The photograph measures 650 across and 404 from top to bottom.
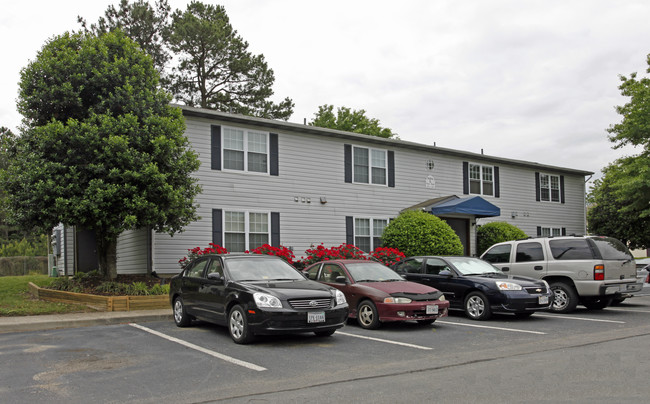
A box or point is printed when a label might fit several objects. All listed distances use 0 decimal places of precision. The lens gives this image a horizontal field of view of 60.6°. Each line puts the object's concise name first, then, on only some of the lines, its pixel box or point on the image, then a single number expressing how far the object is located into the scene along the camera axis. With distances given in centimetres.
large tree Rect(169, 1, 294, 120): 3472
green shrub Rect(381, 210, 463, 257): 1921
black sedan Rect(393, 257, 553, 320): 1143
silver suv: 1253
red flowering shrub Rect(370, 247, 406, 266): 1781
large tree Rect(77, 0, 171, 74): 3394
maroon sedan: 1022
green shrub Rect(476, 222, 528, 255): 2341
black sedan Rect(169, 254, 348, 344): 848
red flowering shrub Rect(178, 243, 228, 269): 1614
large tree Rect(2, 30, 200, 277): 1329
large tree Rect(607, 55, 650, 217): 2413
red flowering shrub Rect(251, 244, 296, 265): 1673
